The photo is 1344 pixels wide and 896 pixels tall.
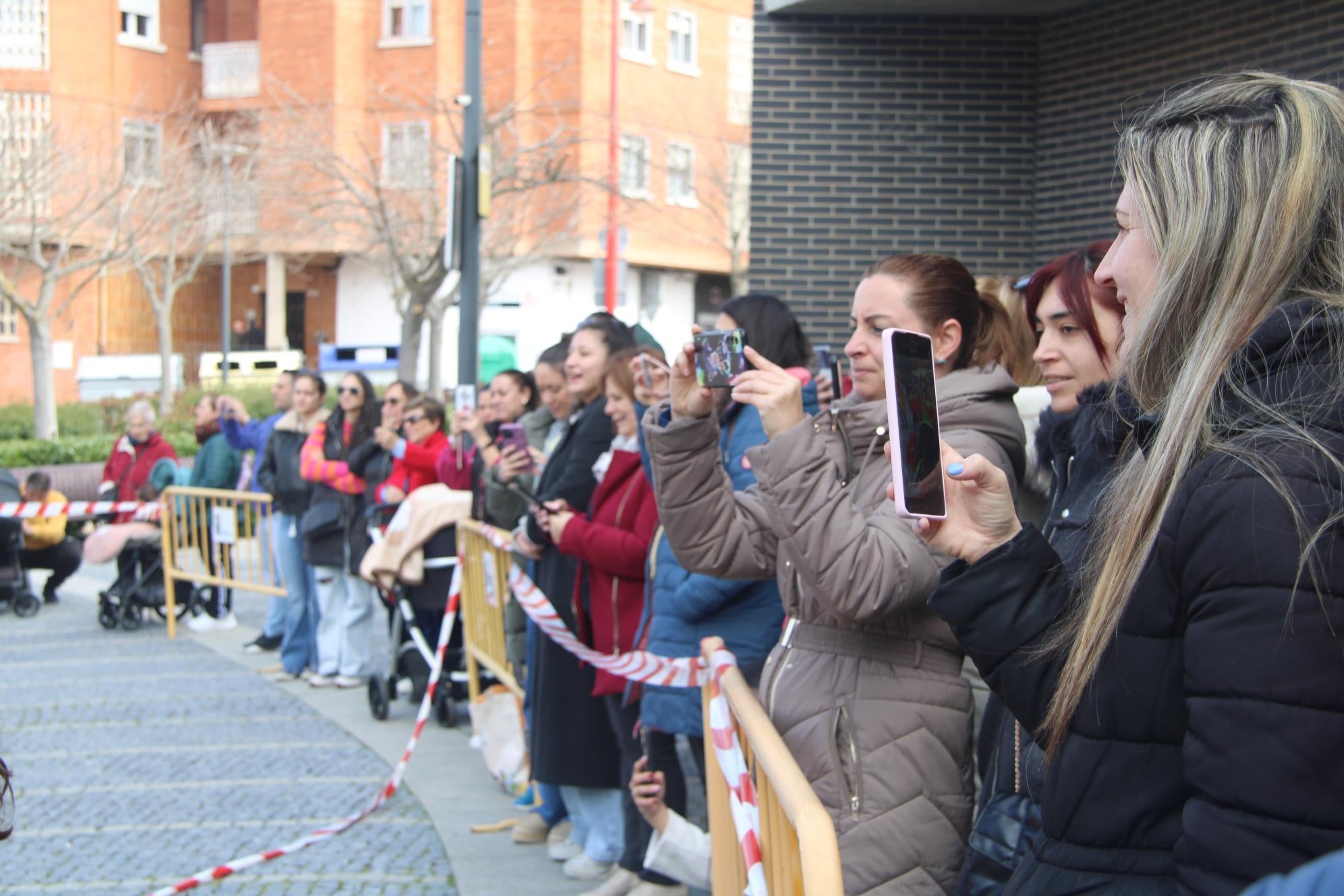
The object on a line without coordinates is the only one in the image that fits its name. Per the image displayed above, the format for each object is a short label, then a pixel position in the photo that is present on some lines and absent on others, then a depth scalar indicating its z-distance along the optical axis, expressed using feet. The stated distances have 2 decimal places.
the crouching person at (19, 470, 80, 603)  40.14
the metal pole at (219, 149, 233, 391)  110.01
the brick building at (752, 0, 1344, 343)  33.35
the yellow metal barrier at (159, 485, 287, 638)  36.37
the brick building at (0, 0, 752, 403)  116.67
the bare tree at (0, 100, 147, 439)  88.28
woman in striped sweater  30.55
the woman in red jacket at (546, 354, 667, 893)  16.79
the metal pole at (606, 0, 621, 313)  81.46
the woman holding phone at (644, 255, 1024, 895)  9.34
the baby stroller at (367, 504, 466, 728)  27.43
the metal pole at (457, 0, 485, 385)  39.14
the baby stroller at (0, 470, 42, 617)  38.47
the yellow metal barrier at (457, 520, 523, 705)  22.67
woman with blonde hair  4.70
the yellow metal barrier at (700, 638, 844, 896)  6.36
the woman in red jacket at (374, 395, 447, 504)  28.91
